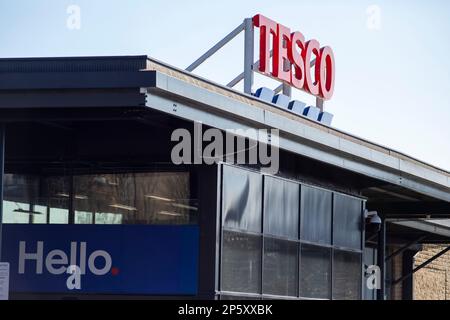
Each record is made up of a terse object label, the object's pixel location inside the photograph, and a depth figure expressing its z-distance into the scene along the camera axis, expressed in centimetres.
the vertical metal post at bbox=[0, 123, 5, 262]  1741
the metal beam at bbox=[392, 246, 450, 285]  3406
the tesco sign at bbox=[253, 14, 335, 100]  2436
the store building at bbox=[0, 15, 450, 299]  1877
